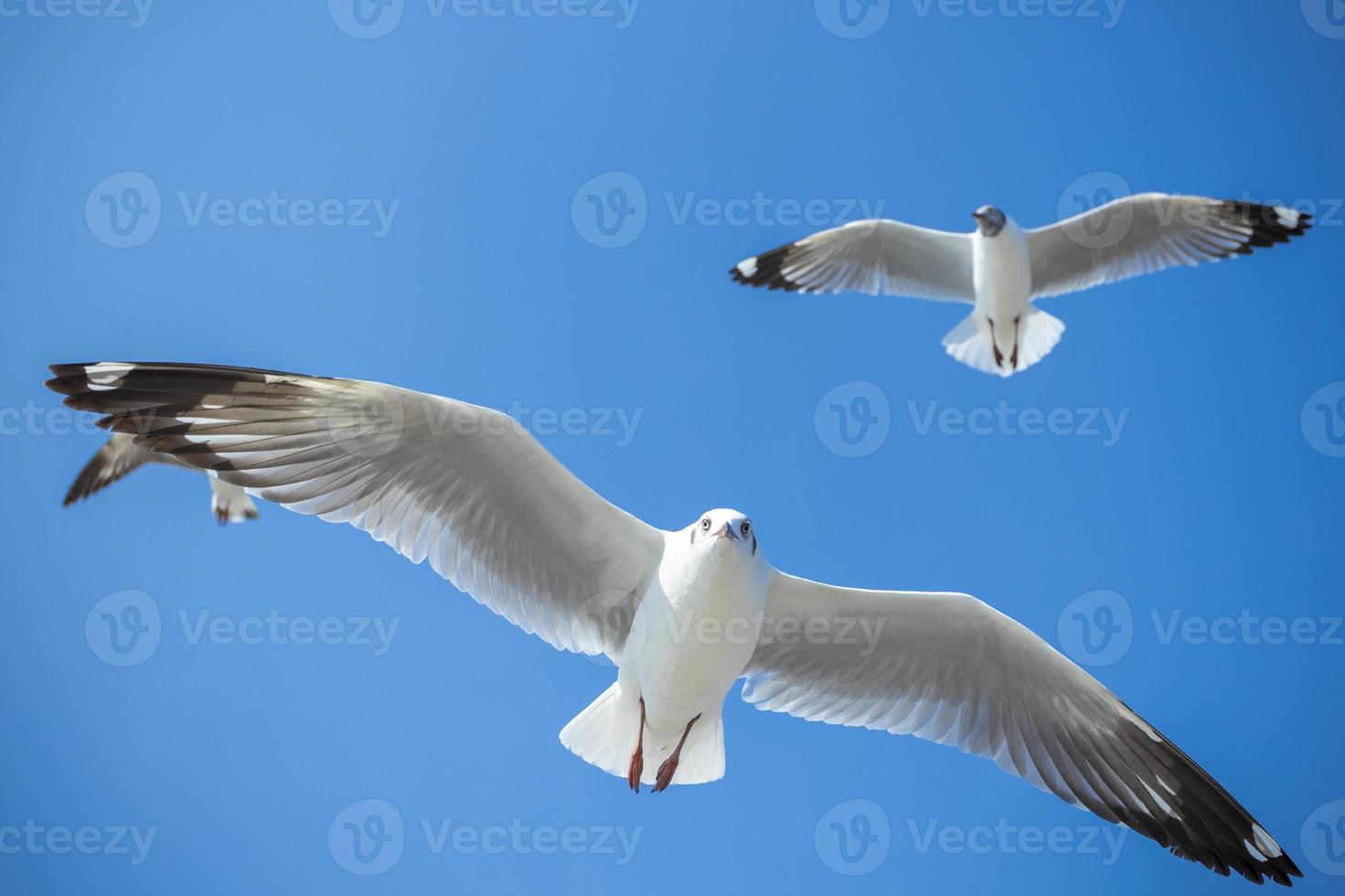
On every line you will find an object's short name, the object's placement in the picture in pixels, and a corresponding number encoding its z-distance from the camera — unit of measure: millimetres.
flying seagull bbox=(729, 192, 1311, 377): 7352
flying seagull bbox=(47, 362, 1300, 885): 3822
